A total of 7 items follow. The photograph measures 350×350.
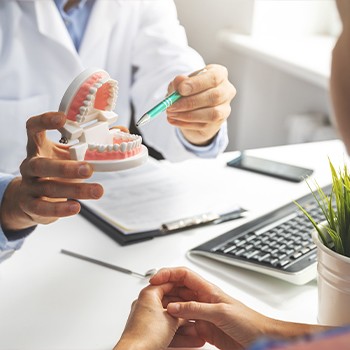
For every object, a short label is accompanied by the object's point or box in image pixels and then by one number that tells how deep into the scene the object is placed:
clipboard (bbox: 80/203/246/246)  0.90
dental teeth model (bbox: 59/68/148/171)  0.65
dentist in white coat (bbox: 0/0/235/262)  0.91
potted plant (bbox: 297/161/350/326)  0.67
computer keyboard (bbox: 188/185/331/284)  0.80
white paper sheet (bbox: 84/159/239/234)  0.96
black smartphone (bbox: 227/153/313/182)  1.15
